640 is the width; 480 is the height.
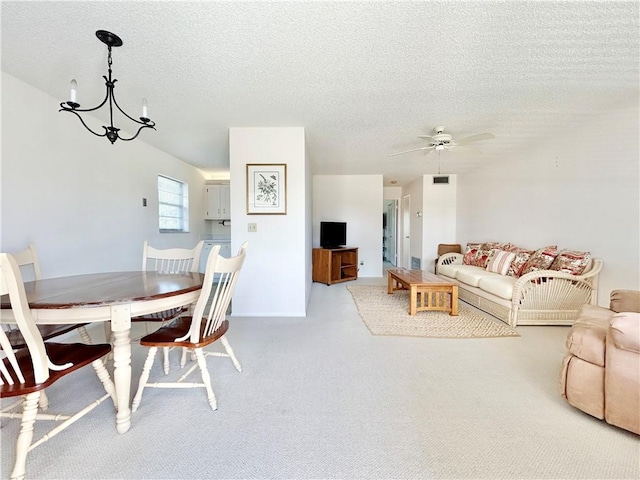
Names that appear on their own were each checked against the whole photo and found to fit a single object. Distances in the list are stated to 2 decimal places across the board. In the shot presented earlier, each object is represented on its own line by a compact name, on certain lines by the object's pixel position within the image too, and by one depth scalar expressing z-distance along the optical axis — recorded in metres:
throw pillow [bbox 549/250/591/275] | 2.84
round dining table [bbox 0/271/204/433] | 1.18
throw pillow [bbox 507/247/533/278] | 3.52
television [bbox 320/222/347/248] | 5.41
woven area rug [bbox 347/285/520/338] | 2.61
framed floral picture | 3.10
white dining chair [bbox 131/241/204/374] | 2.24
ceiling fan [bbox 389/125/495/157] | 2.90
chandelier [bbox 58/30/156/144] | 1.44
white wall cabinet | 5.56
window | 4.29
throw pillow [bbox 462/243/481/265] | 4.60
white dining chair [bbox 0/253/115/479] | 0.95
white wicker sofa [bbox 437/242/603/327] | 2.80
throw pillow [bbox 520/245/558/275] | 3.22
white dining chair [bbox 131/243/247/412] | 1.40
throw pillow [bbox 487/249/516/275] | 3.68
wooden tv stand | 5.07
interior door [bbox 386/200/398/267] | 7.79
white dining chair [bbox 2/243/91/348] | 1.41
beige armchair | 1.23
